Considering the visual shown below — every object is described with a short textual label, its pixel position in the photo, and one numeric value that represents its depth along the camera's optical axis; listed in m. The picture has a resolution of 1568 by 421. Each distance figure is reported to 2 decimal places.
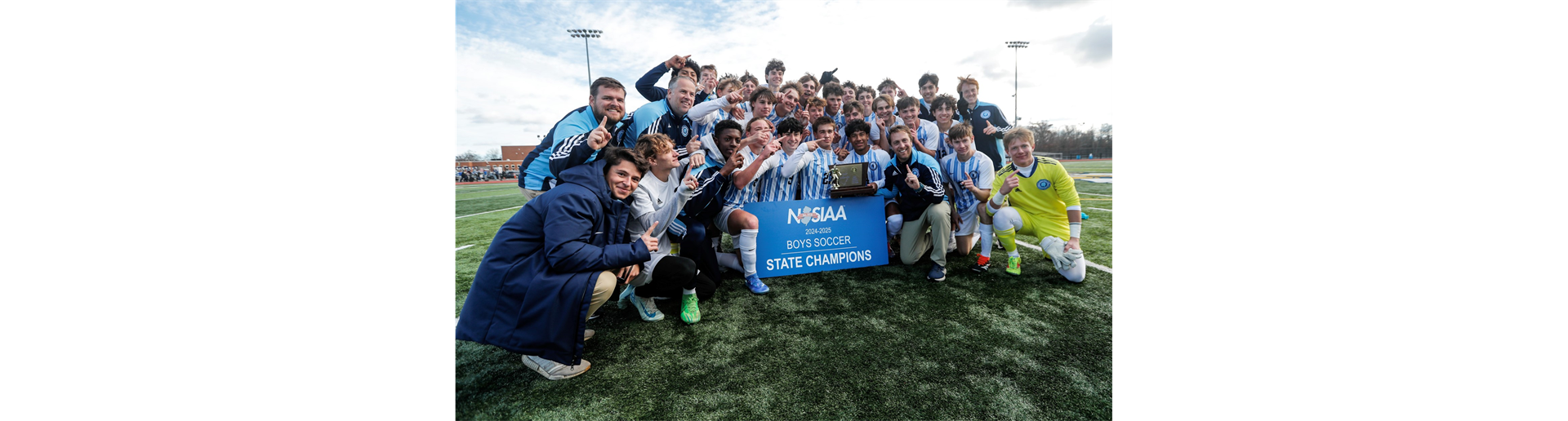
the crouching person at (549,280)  2.07
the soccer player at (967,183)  4.19
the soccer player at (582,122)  3.57
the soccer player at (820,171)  4.23
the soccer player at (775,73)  6.20
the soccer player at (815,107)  5.02
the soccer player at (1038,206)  3.70
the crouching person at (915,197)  4.14
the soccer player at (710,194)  3.67
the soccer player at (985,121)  5.94
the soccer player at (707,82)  5.40
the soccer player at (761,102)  4.46
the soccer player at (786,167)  4.04
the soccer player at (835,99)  5.59
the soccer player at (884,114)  5.34
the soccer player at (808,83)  6.41
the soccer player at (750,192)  3.75
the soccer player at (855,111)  5.24
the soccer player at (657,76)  4.66
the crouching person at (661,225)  2.91
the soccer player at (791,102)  4.96
